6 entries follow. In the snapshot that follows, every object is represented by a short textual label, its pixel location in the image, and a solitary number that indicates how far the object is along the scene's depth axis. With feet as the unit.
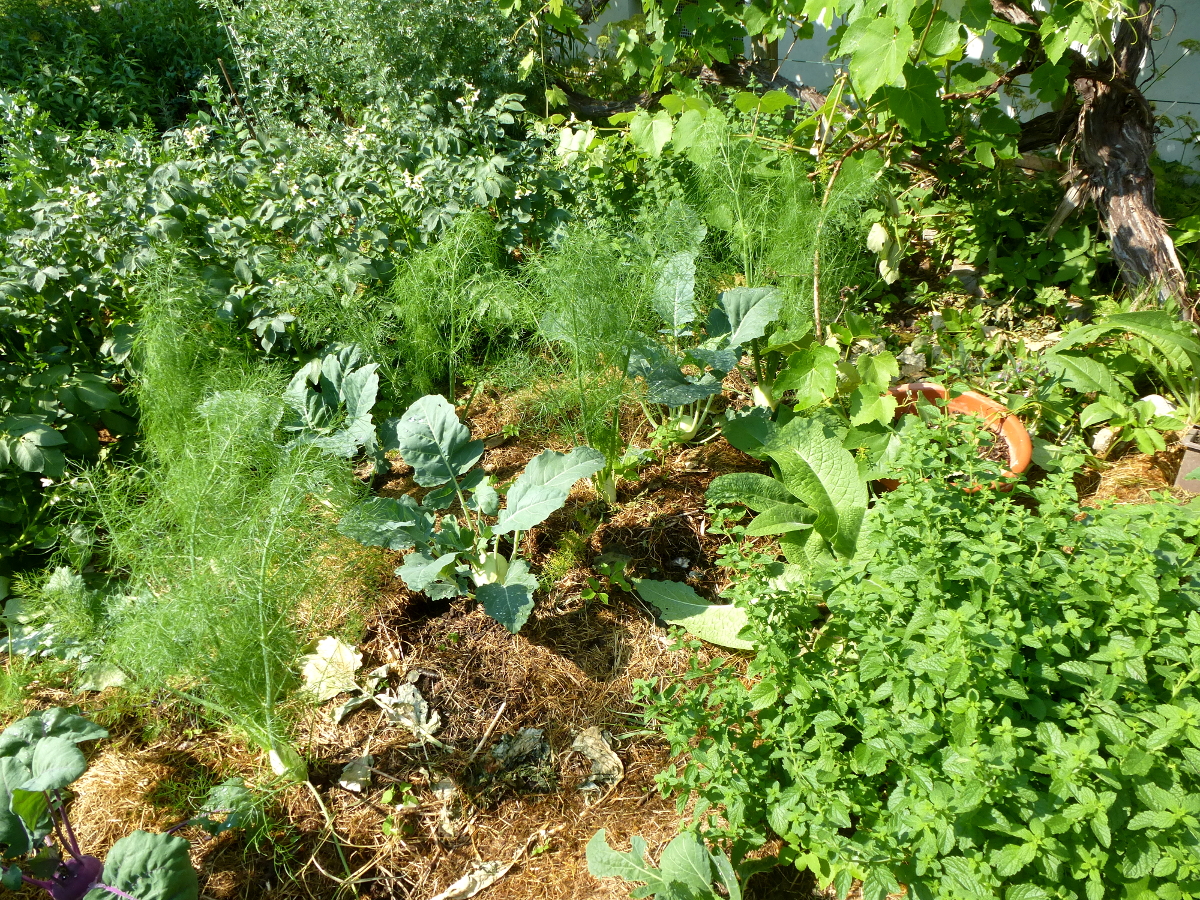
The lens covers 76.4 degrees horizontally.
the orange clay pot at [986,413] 7.98
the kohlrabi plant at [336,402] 7.55
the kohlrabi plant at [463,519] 6.55
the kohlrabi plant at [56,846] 4.97
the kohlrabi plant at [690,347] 7.96
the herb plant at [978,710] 4.19
